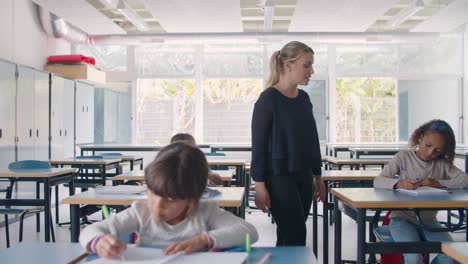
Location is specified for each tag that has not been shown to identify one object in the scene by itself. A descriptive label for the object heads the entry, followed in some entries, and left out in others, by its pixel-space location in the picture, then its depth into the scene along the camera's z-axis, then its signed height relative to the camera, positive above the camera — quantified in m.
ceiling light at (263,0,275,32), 7.32 +1.84
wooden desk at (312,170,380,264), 3.42 -0.40
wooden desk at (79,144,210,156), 7.63 -0.38
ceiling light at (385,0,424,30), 7.31 +1.79
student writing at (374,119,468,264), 2.55 -0.27
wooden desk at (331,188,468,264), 2.25 -0.36
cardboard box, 8.12 +0.89
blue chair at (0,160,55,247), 3.88 -0.39
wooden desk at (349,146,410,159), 6.67 -0.36
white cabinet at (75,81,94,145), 8.19 +0.18
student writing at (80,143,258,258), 1.27 -0.27
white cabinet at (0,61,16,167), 5.72 +0.13
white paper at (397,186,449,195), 2.45 -0.33
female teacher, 2.24 -0.10
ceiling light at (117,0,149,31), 7.19 +1.73
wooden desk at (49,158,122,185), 5.14 -0.42
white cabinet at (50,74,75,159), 7.17 +0.10
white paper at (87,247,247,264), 1.17 -0.33
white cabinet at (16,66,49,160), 6.18 +0.12
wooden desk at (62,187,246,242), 2.40 -0.38
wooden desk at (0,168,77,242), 3.85 -0.45
